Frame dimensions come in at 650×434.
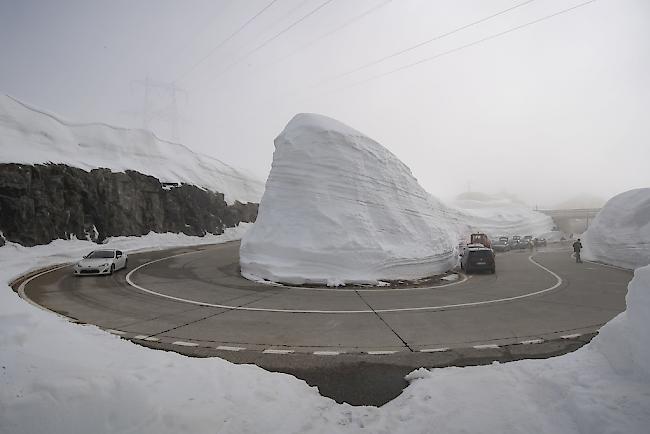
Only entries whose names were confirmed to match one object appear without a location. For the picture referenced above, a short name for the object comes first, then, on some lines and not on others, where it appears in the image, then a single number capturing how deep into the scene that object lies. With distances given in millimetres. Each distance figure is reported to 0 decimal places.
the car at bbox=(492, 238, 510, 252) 37250
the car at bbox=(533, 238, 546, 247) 46625
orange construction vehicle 28391
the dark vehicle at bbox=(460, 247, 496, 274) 18625
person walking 23391
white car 16062
